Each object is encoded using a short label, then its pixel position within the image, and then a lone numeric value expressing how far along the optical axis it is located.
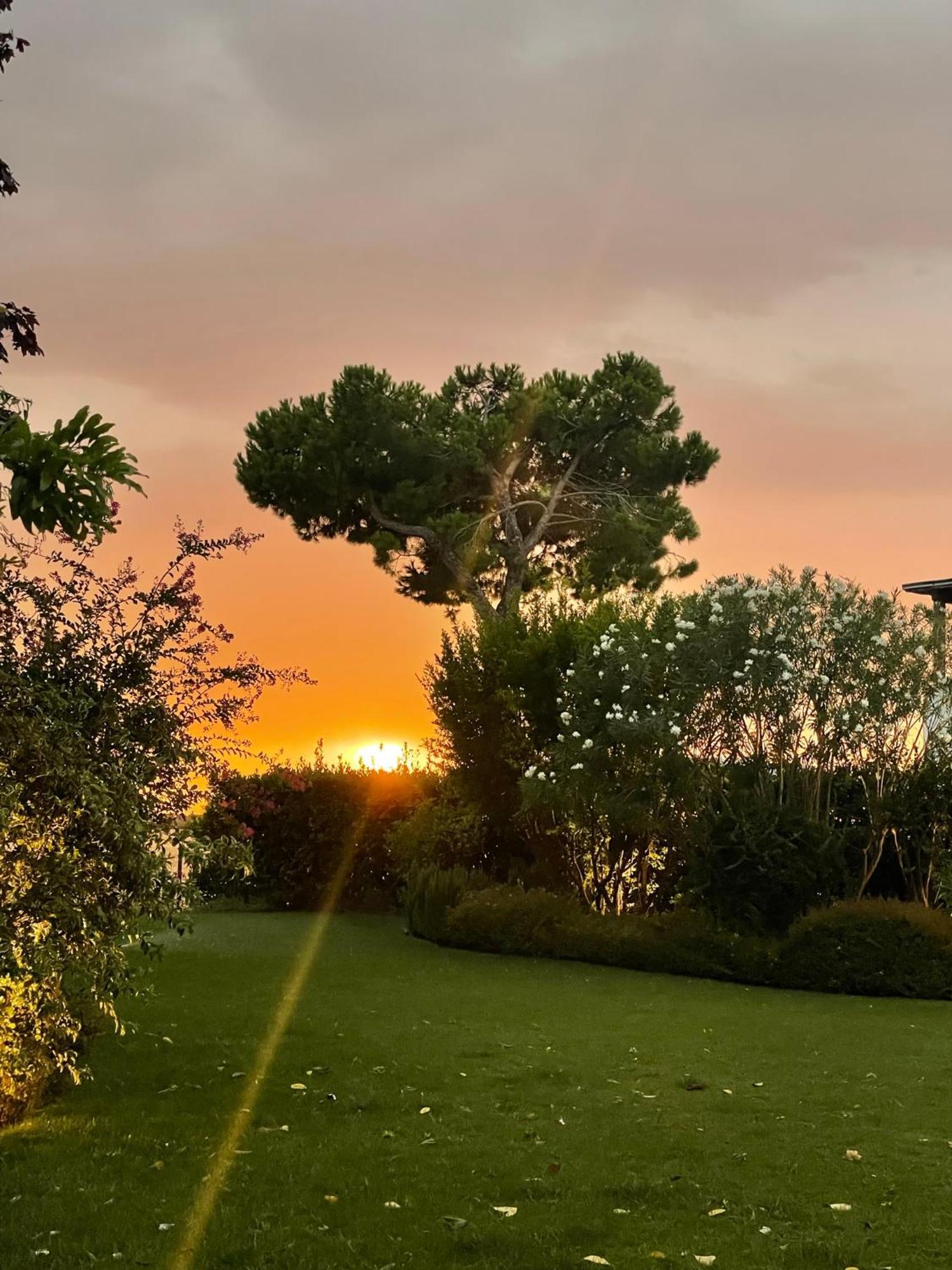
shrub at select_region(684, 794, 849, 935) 16.30
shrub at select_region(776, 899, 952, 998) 14.54
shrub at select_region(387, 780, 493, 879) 20.84
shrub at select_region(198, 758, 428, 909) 23.56
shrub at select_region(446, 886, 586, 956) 17.02
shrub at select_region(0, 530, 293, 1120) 7.13
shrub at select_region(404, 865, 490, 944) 18.48
